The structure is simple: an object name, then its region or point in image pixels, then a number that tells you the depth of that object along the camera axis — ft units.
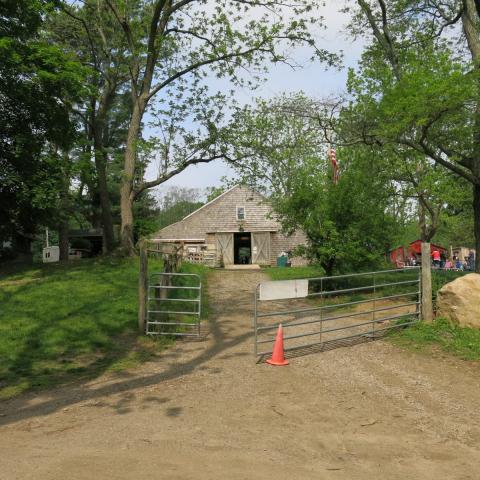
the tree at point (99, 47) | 73.00
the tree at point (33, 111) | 47.67
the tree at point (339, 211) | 49.98
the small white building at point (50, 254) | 103.09
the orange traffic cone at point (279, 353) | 25.12
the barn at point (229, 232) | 113.91
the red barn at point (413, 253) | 140.36
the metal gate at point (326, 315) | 26.89
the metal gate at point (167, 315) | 31.14
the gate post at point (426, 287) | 32.17
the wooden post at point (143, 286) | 31.63
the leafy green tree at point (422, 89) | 38.32
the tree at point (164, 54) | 63.36
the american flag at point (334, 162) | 53.66
